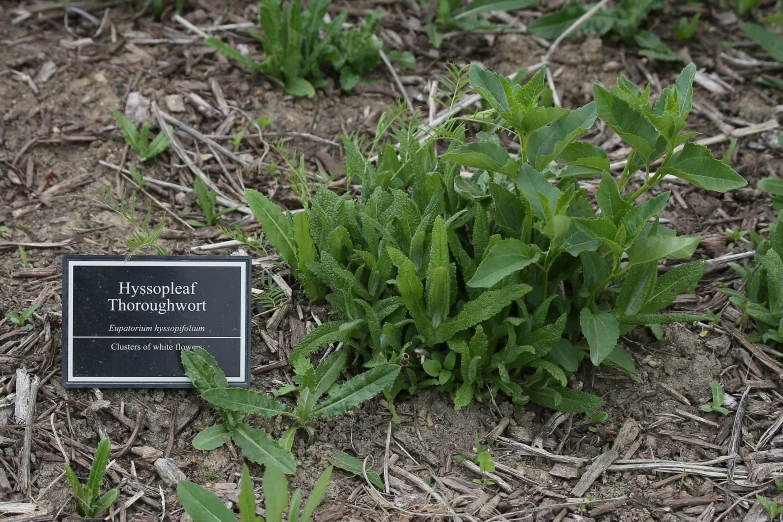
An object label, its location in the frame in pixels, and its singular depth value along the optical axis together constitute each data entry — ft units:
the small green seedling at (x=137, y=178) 9.48
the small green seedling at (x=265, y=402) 6.92
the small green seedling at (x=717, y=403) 7.67
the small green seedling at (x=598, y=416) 7.47
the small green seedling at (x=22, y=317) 7.79
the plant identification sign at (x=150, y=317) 7.40
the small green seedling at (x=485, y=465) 7.04
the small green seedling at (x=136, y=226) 7.63
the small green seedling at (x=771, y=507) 6.61
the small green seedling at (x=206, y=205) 9.14
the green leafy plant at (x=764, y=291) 8.00
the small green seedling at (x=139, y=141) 9.63
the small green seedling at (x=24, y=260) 8.38
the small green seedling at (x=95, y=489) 6.35
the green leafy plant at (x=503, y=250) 6.75
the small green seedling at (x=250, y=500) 5.80
